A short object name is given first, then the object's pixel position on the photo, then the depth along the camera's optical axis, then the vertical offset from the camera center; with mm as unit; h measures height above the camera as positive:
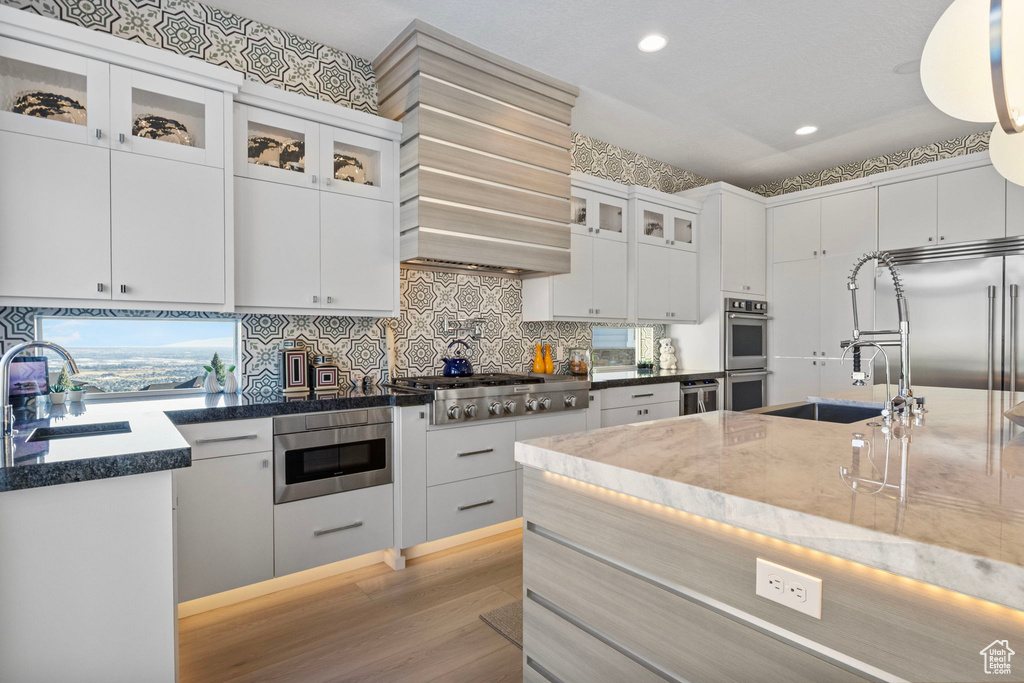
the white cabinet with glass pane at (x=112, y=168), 2041 +722
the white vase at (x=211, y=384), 2713 -205
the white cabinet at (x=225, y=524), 2221 -772
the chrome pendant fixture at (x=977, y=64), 1008 +593
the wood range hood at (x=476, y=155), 2934 +1102
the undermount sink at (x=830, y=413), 2552 -366
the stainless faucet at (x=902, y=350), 1735 -41
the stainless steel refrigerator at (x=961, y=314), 3738 +169
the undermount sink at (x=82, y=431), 1670 -280
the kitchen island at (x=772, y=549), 748 -364
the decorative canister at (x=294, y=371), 2832 -149
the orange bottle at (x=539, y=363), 4004 -170
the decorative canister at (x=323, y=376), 2918 -181
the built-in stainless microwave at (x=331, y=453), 2459 -531
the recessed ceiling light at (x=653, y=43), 2898 +1622
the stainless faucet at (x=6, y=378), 1395 -87
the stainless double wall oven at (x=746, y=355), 4621 -140
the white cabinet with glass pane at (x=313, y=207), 2609 +703
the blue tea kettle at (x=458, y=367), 3479 -165
